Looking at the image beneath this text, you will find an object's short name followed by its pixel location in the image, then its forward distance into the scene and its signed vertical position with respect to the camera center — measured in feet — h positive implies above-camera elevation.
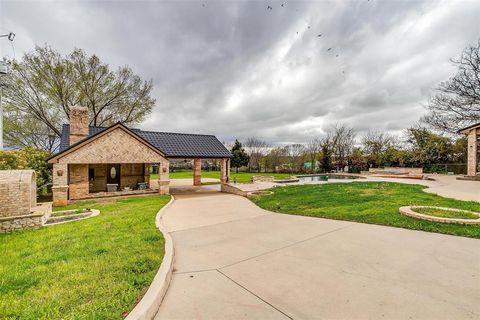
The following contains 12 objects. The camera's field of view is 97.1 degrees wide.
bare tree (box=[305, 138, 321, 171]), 123.95 +7.22
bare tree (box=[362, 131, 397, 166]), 108.06 +8.92
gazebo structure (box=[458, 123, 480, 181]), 59.31 +4.13
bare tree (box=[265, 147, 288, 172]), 135.44 +2.09
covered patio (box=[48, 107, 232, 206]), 42.65 +1.07
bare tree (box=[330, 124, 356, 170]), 120.16 +11.84
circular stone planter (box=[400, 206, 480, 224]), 20.47 -5.68
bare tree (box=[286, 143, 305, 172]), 127.03 +3.99
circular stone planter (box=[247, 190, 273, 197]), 46.36 -7.08
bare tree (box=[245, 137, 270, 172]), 145.72 +8.17
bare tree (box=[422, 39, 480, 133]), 67.31 +21.98
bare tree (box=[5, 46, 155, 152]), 62.75 +23.20
